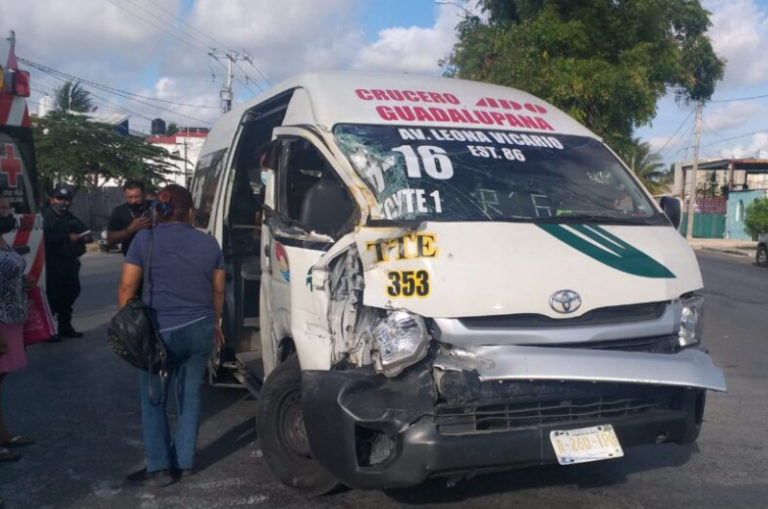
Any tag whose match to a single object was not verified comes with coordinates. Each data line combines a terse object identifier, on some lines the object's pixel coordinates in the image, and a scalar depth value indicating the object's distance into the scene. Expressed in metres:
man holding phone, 8.52
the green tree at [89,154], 30.86
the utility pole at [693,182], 39.59
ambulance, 7.97
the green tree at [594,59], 16.03
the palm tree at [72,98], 41.47
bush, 30.77
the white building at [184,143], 50.87
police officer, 9.91
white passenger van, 3.98
